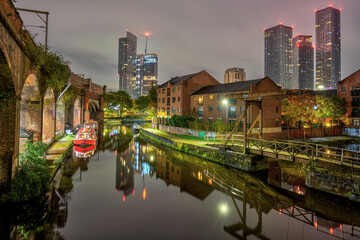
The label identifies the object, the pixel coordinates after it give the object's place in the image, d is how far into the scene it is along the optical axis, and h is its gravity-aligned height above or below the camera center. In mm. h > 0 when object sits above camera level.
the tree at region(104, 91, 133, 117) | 84412 +8730
